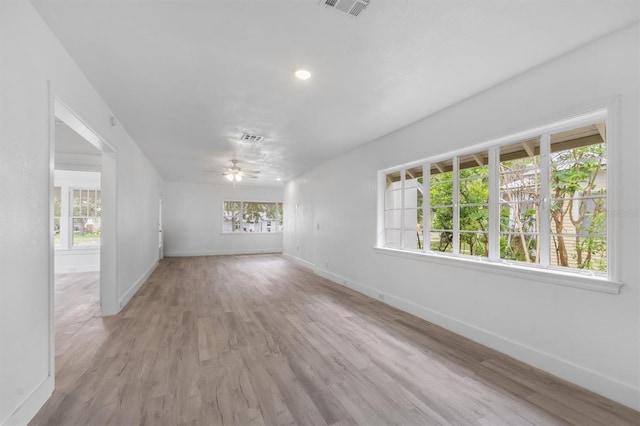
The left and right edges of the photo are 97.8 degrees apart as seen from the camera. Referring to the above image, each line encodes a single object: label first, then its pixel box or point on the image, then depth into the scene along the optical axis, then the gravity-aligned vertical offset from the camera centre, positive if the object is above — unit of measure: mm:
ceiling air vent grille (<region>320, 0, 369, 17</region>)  1785 +1356
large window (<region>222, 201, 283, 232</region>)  10531 -114
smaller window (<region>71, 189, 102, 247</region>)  6805 -108
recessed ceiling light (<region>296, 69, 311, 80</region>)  2607 +1328
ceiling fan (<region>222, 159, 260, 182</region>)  6316 +936
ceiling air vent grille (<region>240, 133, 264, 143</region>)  4539 +1260
